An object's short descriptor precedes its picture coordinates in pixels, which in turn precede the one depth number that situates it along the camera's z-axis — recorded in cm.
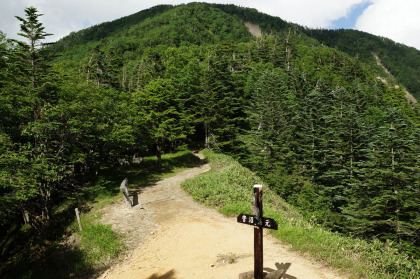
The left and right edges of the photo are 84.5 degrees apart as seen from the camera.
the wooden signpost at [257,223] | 557
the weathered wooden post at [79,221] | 1260
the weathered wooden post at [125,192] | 1491
